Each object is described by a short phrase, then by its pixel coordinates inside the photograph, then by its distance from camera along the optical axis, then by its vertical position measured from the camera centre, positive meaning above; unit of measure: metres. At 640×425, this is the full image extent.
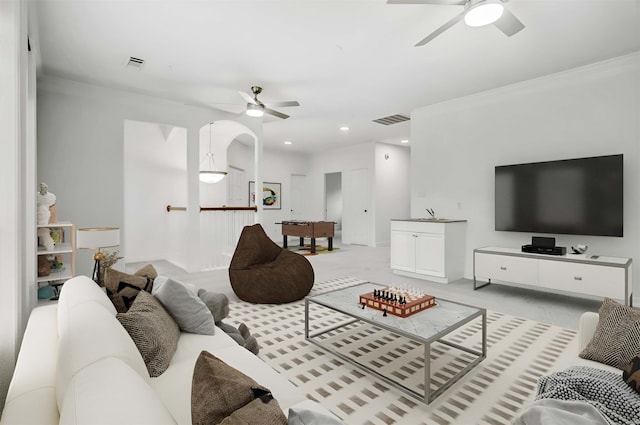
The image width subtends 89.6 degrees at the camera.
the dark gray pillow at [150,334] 1.43 -0.57
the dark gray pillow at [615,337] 1.46 -0.60
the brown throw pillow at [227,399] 0.73 -0.45
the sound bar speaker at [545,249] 3.68 -0.46
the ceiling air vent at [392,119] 5.99 +1.76
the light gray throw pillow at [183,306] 1.84 -0.55
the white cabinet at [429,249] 4.61 -0.57
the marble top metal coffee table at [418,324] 1.89 -0.73
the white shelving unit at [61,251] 2.83 -0.39
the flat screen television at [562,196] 3.54 +0.17
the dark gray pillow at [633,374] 1.22 -0.64
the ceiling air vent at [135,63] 3.62 +1.71
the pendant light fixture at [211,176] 6.32 +0.70
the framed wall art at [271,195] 9.36 +0.48
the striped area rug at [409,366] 1.79 -1.08
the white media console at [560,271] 3.19 -0.67
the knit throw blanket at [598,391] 1.10 -0.68
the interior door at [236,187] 8.14 +0.63
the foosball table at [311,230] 7.30 -0.44
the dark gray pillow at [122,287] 1.80 -0.44
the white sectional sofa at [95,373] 0.72 -0.46
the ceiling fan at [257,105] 4.25 +1.42
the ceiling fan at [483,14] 2.19 +1.40
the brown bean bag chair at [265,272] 3.55 -0.69
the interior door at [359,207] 8.70 +0.11
